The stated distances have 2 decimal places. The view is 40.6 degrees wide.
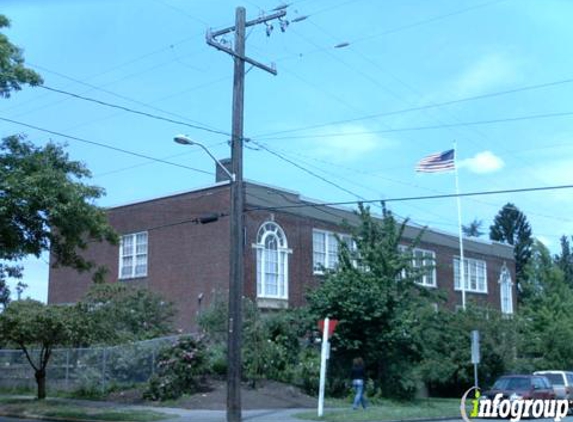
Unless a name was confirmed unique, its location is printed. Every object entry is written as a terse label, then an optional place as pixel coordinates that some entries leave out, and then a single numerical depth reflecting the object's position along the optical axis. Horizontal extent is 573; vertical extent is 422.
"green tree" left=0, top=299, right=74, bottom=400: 26.73
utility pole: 21.52
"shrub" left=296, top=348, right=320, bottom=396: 30.23
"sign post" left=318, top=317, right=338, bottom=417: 22.30
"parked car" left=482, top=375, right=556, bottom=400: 25.16
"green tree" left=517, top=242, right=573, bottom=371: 43.69
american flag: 39.09
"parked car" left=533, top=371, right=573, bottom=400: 29.61
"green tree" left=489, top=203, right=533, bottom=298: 86.69
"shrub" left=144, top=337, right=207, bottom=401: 27.42
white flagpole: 47.66
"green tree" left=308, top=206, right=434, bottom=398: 29.39
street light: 22.27
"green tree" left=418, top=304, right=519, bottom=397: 36.25
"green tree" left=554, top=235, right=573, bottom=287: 84.40
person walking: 25.25
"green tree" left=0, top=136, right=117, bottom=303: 17.73
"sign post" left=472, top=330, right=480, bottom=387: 26.94
